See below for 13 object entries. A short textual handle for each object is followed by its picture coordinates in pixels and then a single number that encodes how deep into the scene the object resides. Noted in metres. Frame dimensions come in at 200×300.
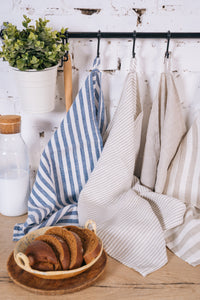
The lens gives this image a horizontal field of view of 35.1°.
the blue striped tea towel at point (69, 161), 0.90
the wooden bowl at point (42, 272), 0.64
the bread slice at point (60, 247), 0.66
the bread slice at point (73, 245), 0.66
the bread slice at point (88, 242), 0.68
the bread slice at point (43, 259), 0.65
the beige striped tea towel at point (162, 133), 0.91
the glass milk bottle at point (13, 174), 0.92
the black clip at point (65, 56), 0.91
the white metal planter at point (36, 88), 0.82
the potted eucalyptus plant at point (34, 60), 0.79
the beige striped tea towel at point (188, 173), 0.94
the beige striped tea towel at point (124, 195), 0.85
